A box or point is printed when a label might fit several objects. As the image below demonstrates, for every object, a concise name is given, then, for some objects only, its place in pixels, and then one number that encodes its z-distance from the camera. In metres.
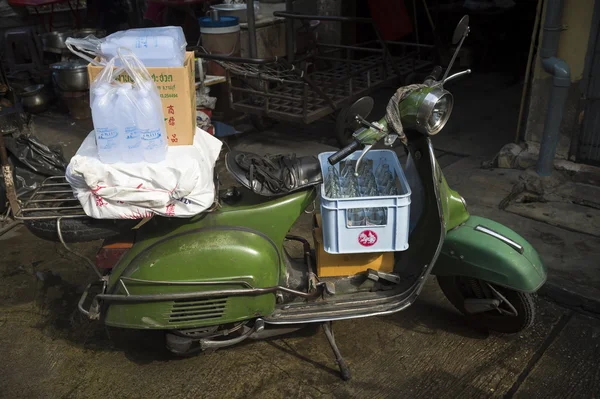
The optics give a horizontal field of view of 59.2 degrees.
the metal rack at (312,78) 5.29
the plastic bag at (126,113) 2.22
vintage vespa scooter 2.42
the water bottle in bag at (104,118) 2.22
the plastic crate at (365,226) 2.48
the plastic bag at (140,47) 2.31
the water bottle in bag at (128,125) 2.21
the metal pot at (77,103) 6.48
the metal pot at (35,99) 6.91
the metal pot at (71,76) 6.27
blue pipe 4.25
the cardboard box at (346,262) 2.79
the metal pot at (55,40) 7.64
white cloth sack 2.19
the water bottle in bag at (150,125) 2.24
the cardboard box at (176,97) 2.37
